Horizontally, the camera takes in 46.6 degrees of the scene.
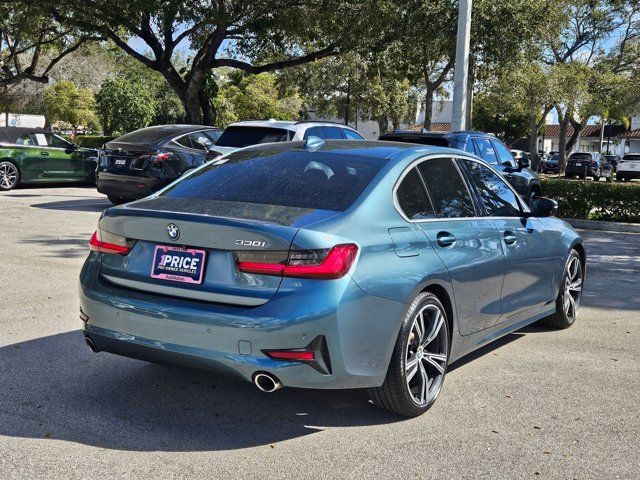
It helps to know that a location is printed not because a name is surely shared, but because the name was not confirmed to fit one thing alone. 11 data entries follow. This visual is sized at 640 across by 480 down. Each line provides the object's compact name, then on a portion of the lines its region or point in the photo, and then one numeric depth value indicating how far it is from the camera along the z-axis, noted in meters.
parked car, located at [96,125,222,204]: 13.55
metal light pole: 14.98
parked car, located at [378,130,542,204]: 11.71
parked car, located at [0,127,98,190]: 17.80
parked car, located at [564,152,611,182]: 46.12
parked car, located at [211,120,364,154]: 12.55
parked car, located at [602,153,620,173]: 54.19
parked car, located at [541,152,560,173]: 56.75
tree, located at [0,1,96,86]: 26.62
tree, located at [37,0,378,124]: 23.28
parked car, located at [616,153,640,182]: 43.22
